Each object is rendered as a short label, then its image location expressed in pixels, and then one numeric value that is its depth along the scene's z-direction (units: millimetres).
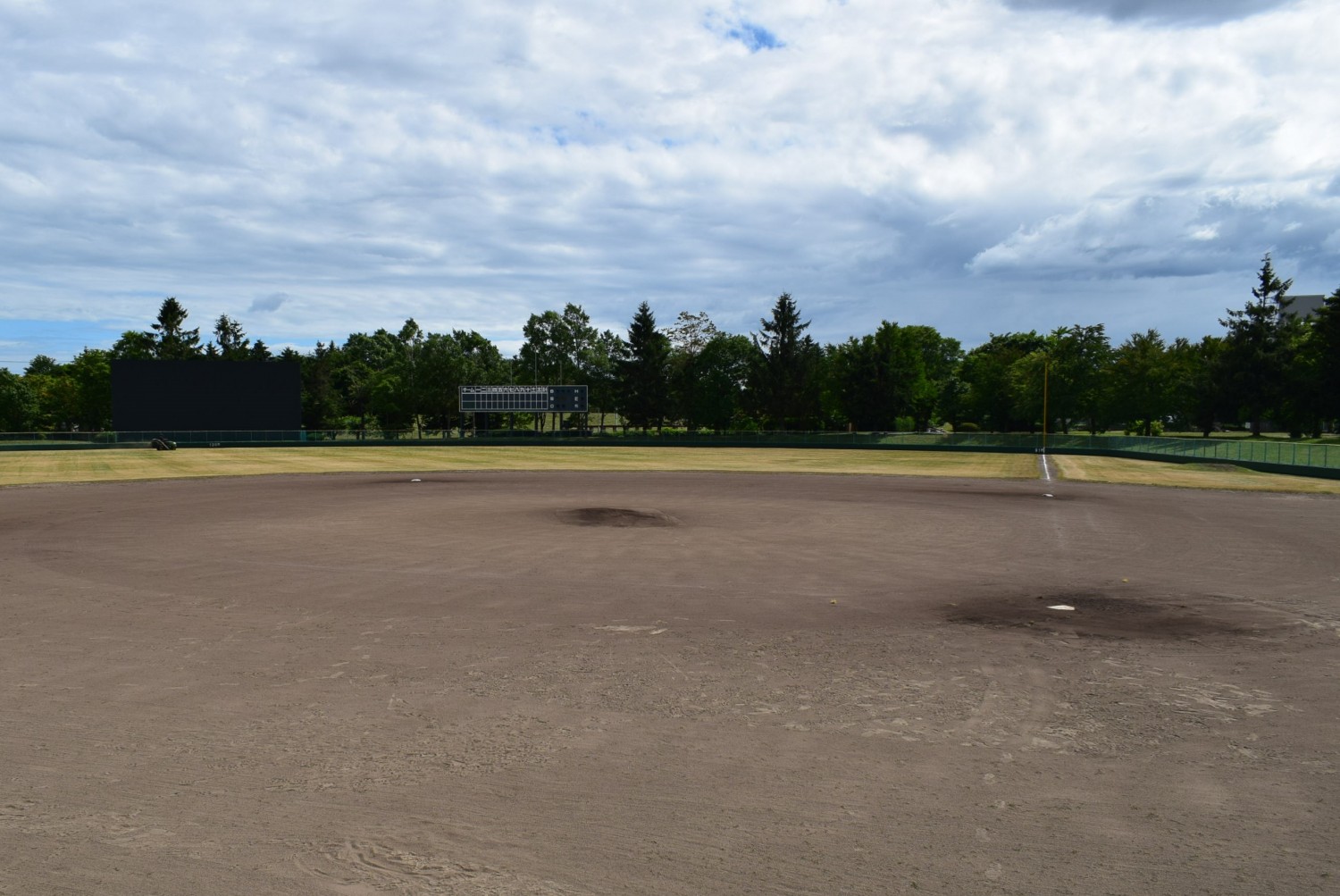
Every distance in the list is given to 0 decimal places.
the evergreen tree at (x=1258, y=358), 85250
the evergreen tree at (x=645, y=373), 105750
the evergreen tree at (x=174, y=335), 137375
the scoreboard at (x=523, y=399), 87062
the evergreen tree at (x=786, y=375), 100562
